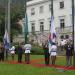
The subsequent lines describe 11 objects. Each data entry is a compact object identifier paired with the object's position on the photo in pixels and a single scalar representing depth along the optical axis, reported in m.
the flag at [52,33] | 15.01
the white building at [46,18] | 32.41
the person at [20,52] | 17.32
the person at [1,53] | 18.15
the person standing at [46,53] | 15.30
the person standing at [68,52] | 14.49
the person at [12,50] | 18.90
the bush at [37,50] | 26.31
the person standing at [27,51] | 16.26
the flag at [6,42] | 19.39
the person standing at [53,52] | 14.86
